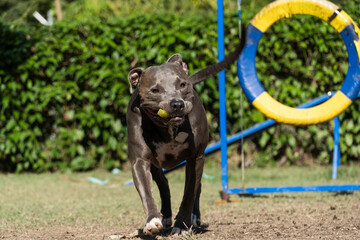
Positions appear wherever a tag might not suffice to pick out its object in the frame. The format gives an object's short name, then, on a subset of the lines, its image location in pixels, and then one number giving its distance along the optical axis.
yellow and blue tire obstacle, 9.52
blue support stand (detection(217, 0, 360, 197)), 10.99
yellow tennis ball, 7.12
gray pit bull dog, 7.24
